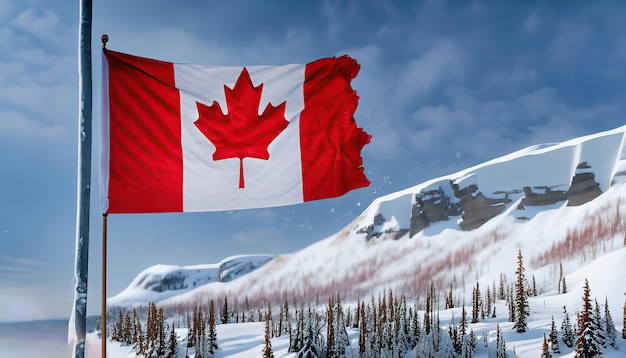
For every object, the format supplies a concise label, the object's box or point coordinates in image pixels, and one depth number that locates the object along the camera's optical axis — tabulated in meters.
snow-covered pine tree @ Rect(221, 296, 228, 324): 152.45
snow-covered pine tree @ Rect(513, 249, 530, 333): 93.81
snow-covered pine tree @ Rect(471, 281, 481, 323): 115.06
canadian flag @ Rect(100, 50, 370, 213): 8.02
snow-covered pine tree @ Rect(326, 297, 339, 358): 81.86
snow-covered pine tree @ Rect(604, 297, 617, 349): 83.50
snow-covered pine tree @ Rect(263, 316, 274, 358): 73.44
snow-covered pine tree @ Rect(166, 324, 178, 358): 80.44
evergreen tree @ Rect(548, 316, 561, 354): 82.88
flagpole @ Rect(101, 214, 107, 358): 6.64
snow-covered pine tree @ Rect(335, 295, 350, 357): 86.44
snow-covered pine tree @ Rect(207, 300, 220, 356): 94.94
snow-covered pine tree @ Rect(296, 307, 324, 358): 71.31
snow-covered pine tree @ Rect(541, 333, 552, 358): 70.27
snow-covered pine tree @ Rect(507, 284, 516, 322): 108.32
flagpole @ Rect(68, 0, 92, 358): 6.57
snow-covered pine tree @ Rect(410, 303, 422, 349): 97.31
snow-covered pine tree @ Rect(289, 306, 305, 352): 77.13
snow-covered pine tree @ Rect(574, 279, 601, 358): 68.00
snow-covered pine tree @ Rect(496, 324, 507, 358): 83.25
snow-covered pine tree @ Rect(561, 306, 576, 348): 86.65
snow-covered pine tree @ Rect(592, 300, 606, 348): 76.72
